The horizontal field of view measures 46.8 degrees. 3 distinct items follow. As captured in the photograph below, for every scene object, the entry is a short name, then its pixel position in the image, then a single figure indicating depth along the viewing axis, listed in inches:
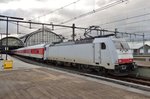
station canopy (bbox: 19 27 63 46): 3309.5
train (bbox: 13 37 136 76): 504.4
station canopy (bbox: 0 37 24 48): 2924.2
